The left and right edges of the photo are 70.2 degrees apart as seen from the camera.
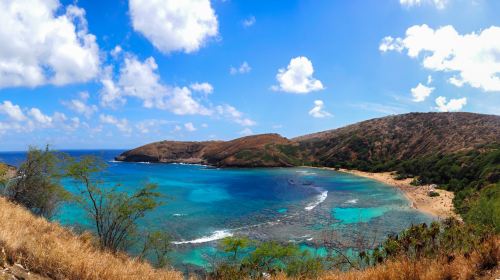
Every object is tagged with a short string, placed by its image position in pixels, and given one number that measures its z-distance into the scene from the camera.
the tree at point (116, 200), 28.16
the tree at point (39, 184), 31.86
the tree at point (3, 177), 30.32
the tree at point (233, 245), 31.88
